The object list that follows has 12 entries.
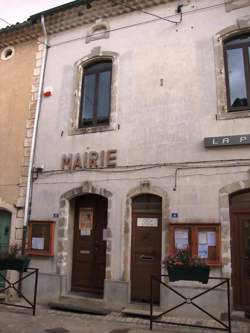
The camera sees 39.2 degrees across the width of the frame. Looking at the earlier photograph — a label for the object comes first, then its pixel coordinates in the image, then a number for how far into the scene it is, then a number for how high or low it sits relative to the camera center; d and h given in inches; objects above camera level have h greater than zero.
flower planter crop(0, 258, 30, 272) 261.4 -11.0
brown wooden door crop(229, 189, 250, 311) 245.6 +6.4
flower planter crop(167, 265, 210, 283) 211.8 -11.4
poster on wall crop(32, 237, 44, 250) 314.3 +5.6
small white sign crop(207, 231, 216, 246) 254.0 +11.6
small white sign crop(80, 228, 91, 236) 315.9 +16.5
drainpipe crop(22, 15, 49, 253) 326.3 +98.6
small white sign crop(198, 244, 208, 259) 253.6 +2.3
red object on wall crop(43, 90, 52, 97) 351.3 +152.5
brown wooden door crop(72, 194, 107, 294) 305.6 +5.3
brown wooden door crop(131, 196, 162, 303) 276.4 +0.3
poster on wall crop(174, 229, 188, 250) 261.2 +10.7
